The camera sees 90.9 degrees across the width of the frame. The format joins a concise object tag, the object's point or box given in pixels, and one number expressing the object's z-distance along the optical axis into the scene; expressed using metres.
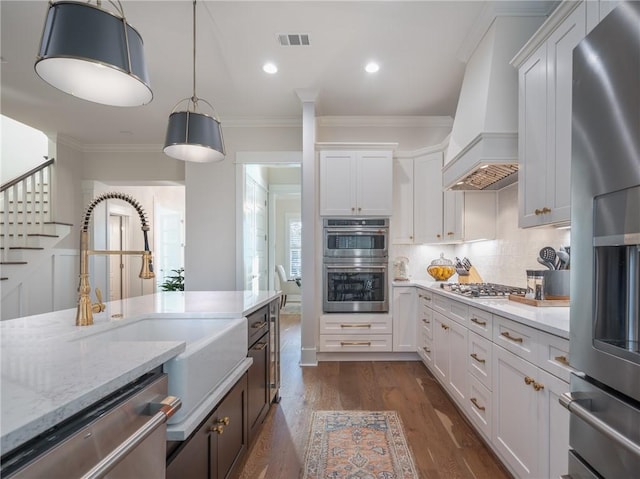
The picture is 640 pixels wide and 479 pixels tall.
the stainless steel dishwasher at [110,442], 0.51
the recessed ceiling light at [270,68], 2.96
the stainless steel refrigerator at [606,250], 0.77
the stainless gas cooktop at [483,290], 2.29
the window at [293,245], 7.71
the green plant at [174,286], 5.54
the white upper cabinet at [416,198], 3.67
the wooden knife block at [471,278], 3.30
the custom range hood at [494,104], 2.17
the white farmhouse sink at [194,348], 0.99
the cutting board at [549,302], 1.80
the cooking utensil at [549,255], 2.00
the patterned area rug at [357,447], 1.78
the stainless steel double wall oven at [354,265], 3.61
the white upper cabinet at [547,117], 1.59
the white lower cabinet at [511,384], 1.31
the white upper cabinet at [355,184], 3.62
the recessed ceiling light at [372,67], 2.93
